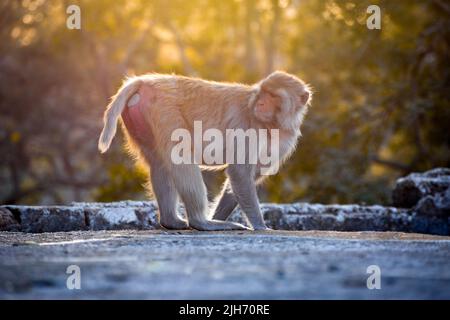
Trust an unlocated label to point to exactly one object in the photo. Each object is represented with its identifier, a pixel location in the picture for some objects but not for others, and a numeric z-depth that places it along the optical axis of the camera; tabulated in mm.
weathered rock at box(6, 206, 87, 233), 7473
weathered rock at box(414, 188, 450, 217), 8422
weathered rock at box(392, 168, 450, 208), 8594
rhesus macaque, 6895
